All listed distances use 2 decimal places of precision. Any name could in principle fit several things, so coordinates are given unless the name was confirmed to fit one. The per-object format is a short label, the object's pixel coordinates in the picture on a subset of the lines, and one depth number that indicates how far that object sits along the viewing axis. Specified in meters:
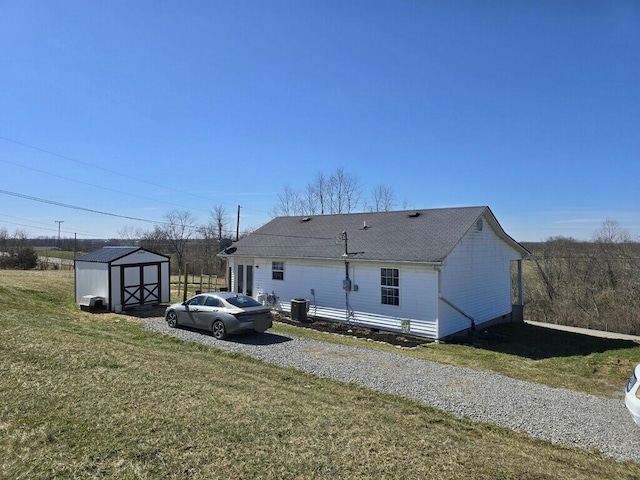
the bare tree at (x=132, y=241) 60.12
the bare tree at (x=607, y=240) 36.43
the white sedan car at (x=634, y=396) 5.13
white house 14.16
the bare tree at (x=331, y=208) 38.17
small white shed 18.36
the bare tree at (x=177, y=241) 52.19
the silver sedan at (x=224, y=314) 12.38
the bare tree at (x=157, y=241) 57.56
